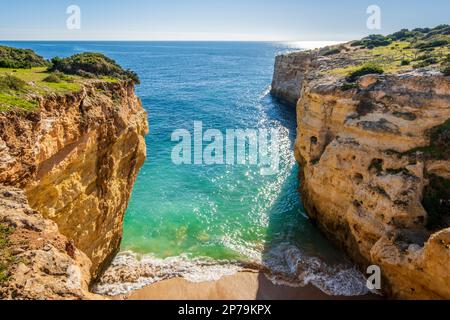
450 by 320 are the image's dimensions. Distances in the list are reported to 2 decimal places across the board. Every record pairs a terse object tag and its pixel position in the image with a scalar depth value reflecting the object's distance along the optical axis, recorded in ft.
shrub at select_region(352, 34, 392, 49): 144.69
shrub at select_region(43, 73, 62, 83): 53.62
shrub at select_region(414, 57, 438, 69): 71.97
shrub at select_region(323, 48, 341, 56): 140.97
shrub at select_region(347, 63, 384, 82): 75.92
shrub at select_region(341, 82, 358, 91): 71.79
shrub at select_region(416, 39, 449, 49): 101.35
